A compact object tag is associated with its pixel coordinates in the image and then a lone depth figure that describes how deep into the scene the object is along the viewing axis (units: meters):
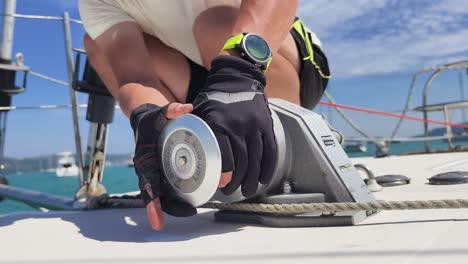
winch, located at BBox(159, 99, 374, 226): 0.64
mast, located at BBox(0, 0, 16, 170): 2.56
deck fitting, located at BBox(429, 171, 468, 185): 1.09
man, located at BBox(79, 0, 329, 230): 0.61
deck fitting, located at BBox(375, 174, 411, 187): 1.21
